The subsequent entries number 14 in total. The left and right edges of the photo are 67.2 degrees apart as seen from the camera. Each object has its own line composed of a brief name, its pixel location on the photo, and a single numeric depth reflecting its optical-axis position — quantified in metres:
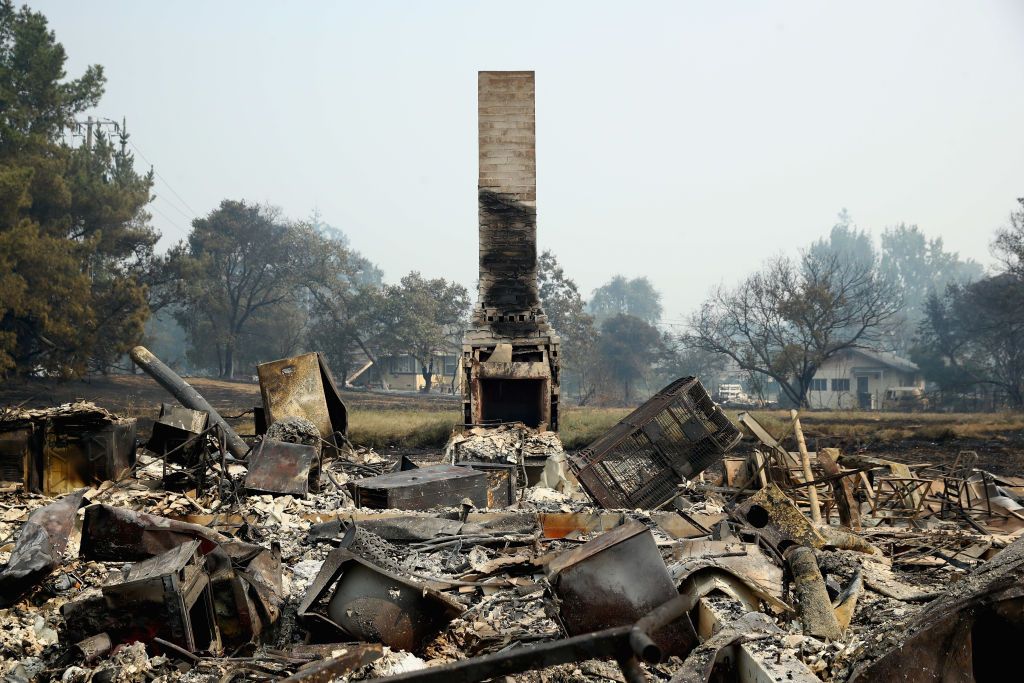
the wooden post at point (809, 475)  8.62
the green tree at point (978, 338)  34.09
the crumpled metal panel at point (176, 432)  10.80
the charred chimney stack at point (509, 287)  16.70
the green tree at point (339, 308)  44.66
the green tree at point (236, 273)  42.41
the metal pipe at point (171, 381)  13.99
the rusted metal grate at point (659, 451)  10.25
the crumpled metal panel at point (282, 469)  9.63
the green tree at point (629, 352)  49.97
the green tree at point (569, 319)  46.31
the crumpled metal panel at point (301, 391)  14.37
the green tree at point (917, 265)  101.06
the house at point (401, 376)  47.06
